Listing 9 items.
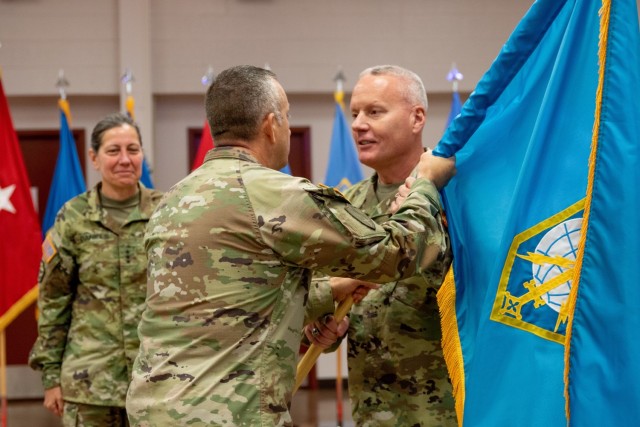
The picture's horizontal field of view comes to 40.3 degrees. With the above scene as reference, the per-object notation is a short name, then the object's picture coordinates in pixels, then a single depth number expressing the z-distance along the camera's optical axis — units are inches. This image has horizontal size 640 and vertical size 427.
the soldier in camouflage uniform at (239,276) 75.1
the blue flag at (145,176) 225.3
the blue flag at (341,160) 262.2
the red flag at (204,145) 245.1
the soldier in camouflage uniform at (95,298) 141.0
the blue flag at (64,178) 244.1
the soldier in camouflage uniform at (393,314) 101.8
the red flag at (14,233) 208.1
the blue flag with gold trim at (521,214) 81.2
